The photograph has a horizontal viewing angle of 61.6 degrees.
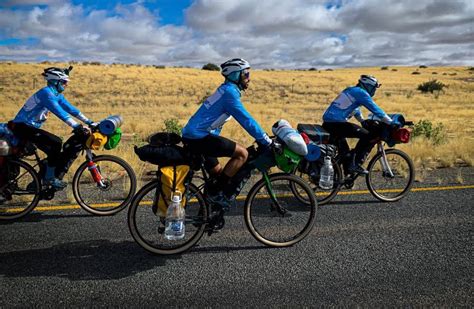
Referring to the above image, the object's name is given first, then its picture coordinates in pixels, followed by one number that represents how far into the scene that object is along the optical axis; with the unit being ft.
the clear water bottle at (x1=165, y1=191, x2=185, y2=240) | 13.75
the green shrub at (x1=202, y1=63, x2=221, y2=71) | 275.49
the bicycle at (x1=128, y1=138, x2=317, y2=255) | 14.37
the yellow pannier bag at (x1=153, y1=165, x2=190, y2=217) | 13.89
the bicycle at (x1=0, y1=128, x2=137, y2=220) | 17.92
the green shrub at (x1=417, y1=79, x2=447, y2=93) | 141.18
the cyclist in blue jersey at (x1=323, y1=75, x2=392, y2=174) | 21.53
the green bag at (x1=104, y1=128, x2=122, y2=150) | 18.67
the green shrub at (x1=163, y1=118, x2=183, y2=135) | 45.95
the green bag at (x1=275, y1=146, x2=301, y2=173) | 14.52
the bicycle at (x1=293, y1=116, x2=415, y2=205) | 20.97
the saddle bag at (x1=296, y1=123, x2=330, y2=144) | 20.12
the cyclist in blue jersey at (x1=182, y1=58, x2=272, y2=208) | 13.85
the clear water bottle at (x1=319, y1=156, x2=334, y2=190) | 19.53
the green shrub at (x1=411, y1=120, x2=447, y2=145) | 42.65
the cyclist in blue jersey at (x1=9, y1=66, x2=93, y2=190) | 17.93
